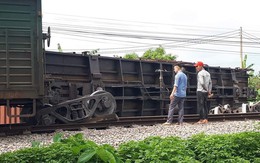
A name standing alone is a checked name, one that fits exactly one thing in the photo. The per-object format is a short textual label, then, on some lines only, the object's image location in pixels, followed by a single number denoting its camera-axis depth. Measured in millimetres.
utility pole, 45297
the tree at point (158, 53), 39803
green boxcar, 9148
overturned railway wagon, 9289
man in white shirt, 12500
